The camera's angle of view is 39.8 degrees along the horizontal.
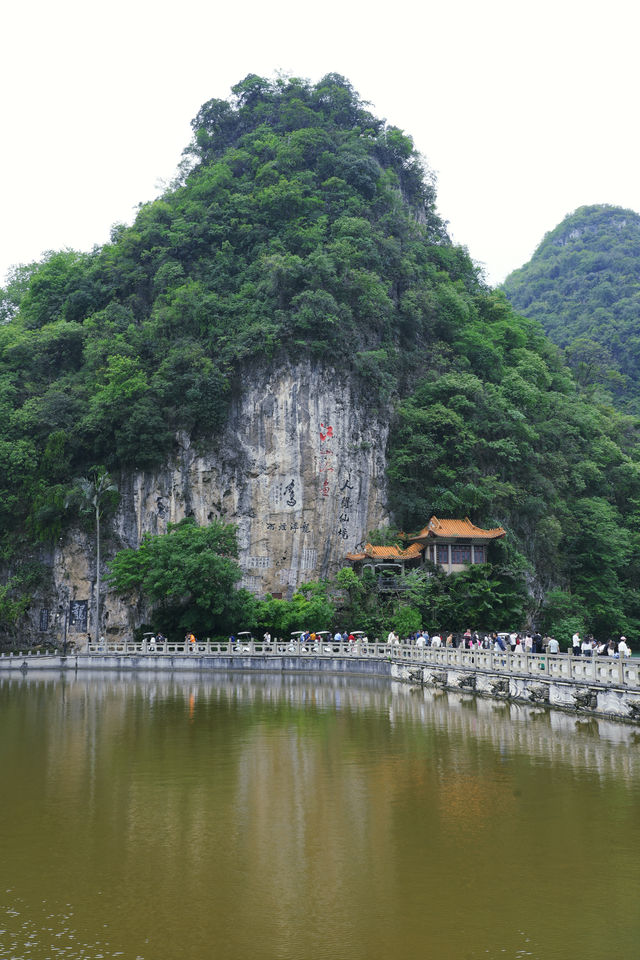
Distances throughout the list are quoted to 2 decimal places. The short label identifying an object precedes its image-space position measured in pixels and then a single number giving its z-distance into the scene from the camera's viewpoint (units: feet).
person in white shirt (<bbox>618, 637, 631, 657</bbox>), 72.60
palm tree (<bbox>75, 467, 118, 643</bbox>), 149.07
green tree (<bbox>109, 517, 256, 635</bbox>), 133.28
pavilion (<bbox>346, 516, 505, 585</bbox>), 146.20
